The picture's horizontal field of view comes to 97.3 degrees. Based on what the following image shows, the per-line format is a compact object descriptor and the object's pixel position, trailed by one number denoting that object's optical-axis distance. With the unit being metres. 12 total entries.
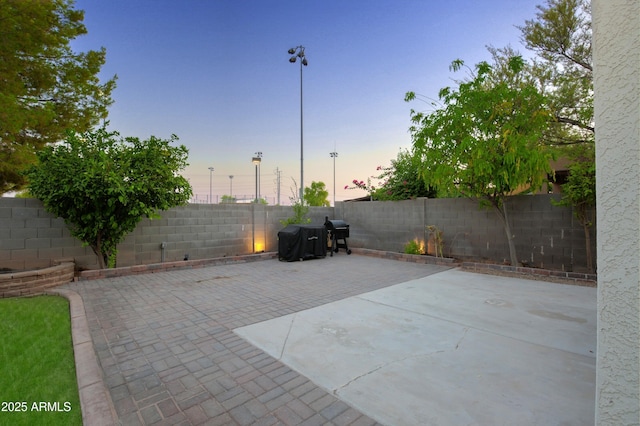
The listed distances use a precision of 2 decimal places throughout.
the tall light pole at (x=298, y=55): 11.91
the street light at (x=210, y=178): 45.54
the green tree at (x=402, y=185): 9.99
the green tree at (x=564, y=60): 7.11
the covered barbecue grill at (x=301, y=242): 8.09
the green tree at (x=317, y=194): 42.06
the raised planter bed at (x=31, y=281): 4.48
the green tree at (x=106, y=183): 5.20
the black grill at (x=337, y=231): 9.46
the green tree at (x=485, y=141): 5.76
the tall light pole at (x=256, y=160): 13.94
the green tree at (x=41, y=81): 6.25
